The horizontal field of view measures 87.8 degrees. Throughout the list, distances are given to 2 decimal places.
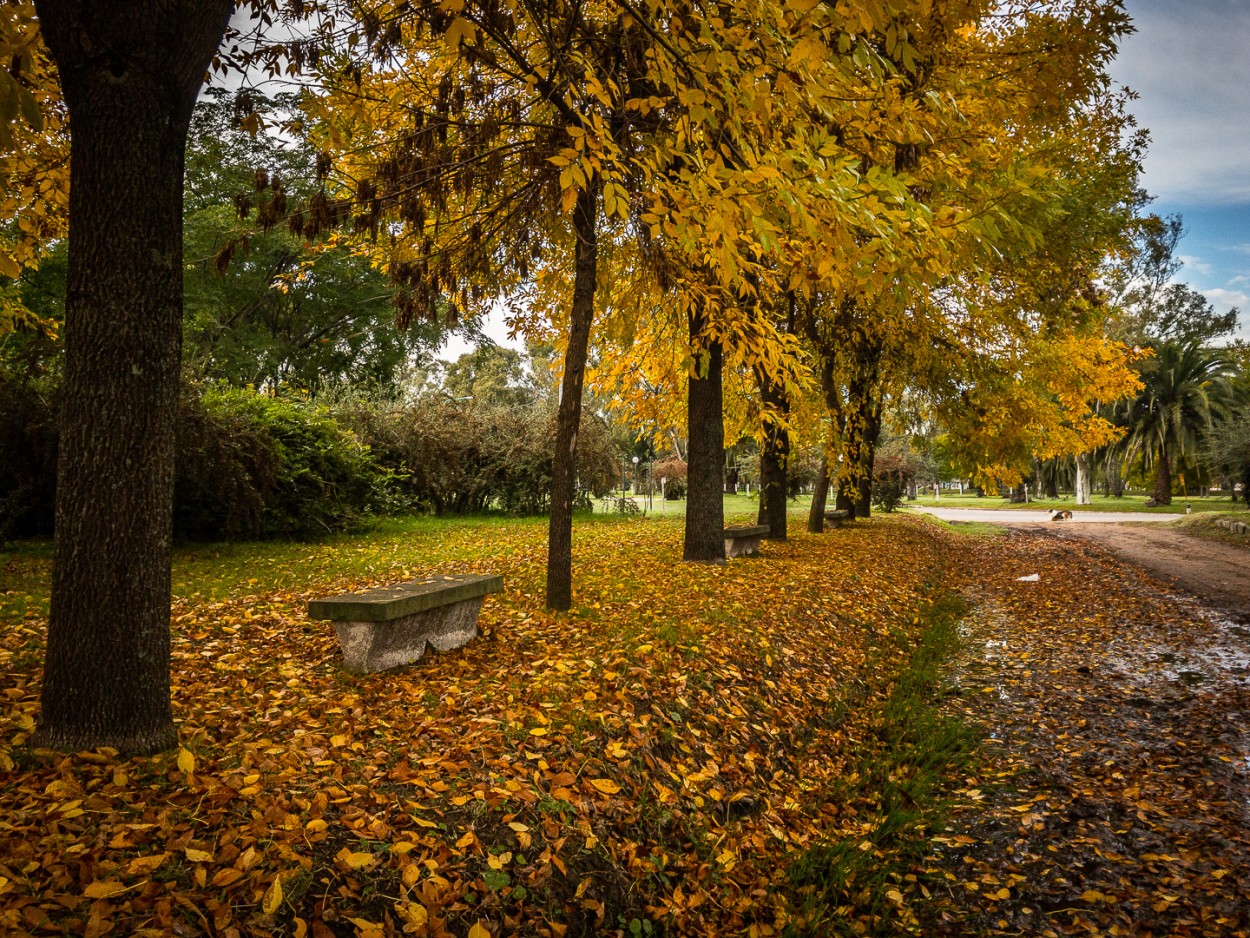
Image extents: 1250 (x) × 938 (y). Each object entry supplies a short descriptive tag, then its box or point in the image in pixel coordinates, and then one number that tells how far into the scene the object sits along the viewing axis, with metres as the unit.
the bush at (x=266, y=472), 9.30
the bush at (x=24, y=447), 8.27
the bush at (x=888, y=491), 30.27
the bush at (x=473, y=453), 15.90
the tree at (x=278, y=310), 22.62
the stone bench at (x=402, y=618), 4.28
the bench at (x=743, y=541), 10.38
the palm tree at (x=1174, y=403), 32.47
